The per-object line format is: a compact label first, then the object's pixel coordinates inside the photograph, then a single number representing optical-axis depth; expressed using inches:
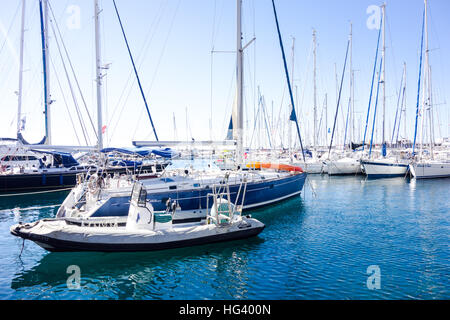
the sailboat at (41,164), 1039.6
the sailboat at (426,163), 1469.0
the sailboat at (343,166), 1700.8
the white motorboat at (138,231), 445.4
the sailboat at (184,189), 612.1
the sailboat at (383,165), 1530.5
